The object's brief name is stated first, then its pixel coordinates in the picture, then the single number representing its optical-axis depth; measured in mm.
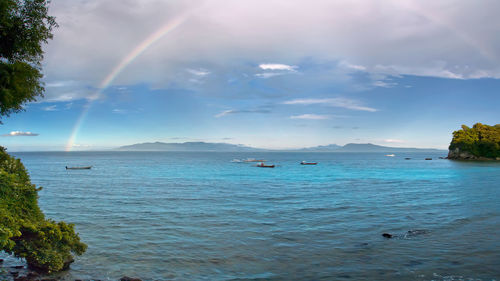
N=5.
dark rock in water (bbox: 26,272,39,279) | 13812
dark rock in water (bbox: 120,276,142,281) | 13220
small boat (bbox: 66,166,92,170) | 95850
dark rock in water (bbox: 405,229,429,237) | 20969
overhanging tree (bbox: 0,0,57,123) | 14242
